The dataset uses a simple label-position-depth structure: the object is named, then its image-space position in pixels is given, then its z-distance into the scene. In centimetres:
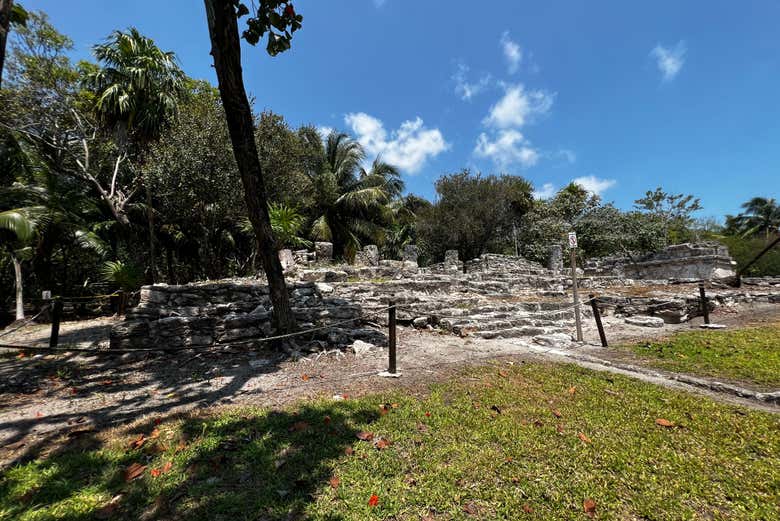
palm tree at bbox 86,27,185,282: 948
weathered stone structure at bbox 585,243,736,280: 1578
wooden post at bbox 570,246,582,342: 671
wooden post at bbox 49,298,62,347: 582
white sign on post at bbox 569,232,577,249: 662
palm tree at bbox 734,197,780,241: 3651
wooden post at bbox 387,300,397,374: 449
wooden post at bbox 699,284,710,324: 805
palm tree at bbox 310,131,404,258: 2177
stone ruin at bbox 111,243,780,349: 600
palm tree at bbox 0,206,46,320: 936
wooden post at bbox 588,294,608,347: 629
